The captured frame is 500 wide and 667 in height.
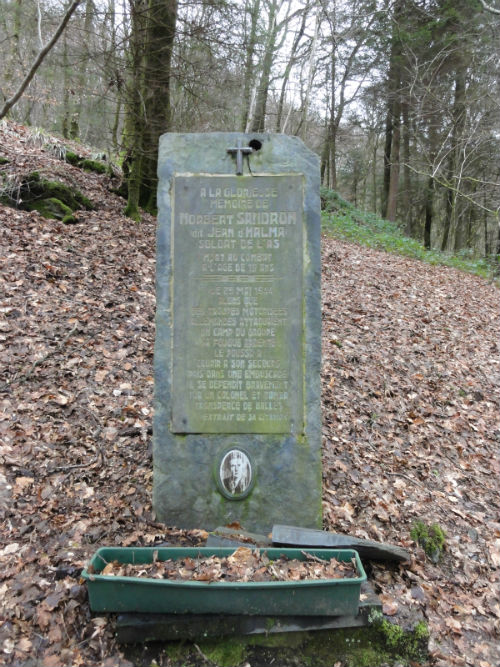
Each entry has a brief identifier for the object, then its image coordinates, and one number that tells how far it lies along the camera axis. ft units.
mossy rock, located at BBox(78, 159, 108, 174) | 35.40
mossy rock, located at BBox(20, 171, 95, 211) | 26.30
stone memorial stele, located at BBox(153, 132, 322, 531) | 11.00
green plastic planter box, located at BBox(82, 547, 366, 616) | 8.28
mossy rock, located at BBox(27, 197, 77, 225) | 26.13
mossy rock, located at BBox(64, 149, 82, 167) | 34.86
